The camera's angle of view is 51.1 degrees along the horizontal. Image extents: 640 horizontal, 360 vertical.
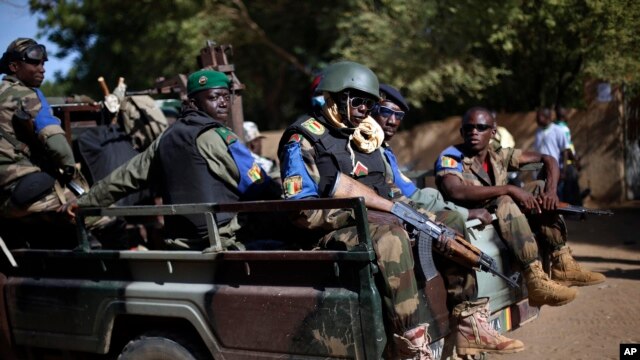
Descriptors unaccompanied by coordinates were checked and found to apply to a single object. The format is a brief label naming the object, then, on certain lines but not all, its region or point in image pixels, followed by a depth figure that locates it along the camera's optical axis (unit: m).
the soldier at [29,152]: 4.46
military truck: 2.96
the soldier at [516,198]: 3.94
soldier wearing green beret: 3.77
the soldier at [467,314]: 3.38
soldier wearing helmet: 3.02
